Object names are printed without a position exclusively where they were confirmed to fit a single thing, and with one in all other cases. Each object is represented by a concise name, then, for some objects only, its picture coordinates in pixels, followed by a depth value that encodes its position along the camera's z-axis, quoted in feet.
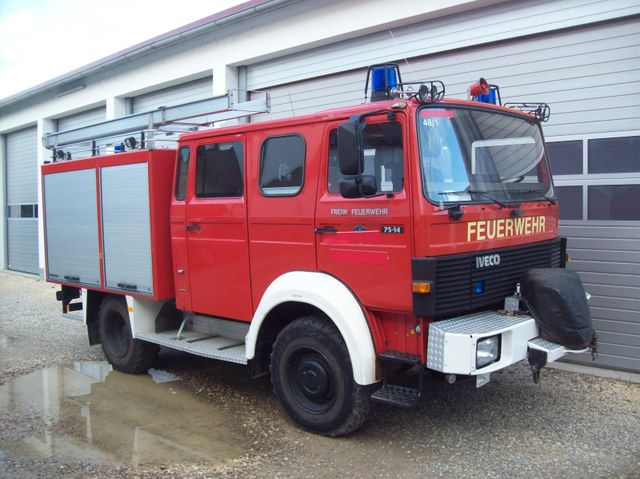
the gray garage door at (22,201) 54.60
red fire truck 13.35
